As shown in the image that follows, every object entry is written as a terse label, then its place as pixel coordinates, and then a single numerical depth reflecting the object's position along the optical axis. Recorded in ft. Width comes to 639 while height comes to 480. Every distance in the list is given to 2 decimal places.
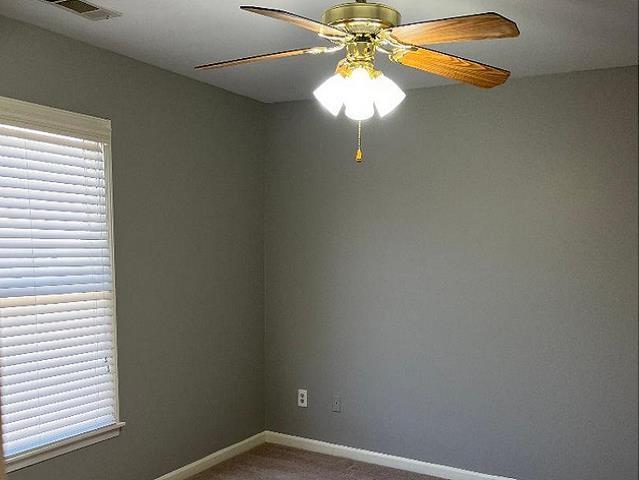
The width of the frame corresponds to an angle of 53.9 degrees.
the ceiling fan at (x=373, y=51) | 5.46
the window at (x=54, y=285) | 8.50
